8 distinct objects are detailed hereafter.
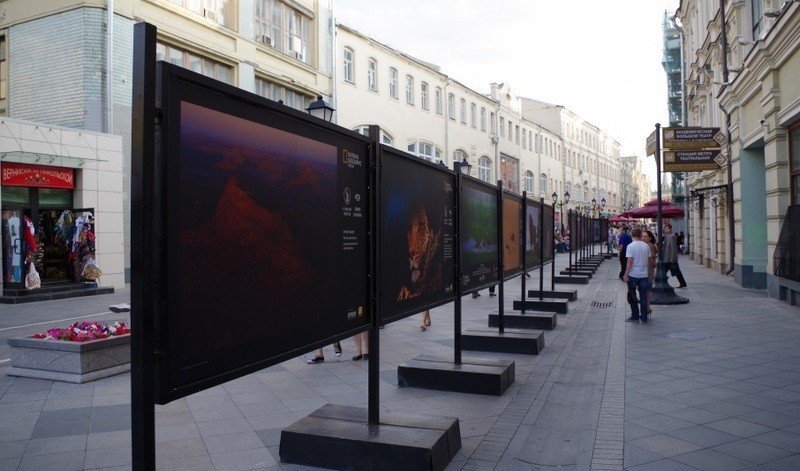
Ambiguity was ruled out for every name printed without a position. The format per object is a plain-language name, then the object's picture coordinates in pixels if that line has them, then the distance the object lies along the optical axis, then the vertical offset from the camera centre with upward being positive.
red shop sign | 16.91 +1.94
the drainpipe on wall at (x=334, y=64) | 29.22 +8.25
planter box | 7.09 -1.28
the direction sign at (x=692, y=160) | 15.59 +1.99
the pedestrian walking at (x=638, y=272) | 11.77 -0.56
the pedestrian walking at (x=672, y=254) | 18.14 -0.35
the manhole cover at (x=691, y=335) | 9.95 -1.48
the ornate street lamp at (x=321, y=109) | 11.20 +2.38
